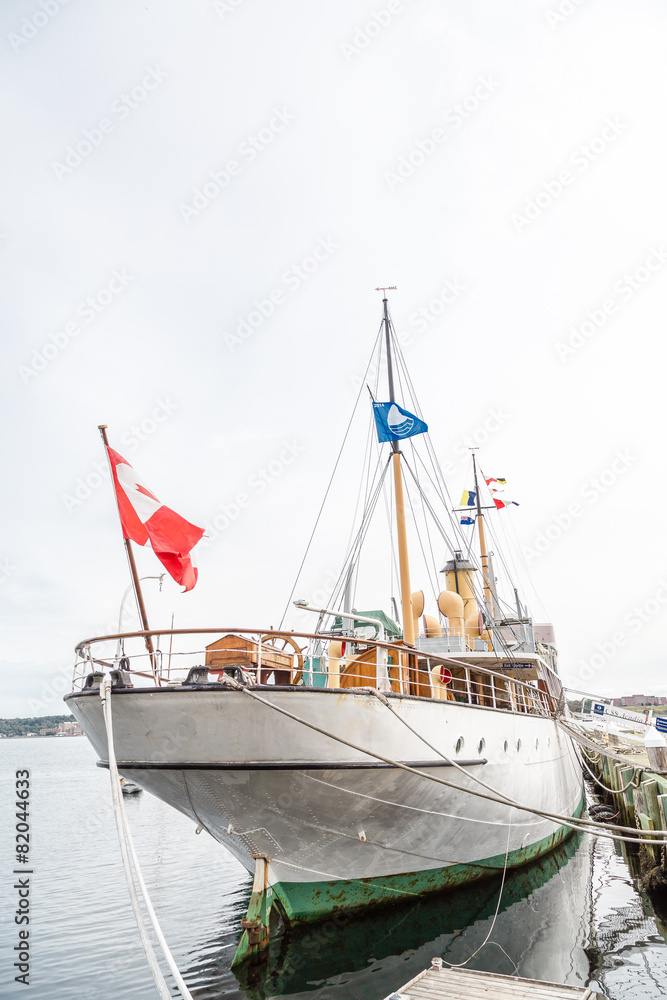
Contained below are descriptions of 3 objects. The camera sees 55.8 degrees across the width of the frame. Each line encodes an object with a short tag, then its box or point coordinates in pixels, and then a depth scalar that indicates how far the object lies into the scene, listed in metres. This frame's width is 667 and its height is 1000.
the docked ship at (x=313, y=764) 8.24
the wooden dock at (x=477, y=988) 6.20
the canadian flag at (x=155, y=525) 9.53
